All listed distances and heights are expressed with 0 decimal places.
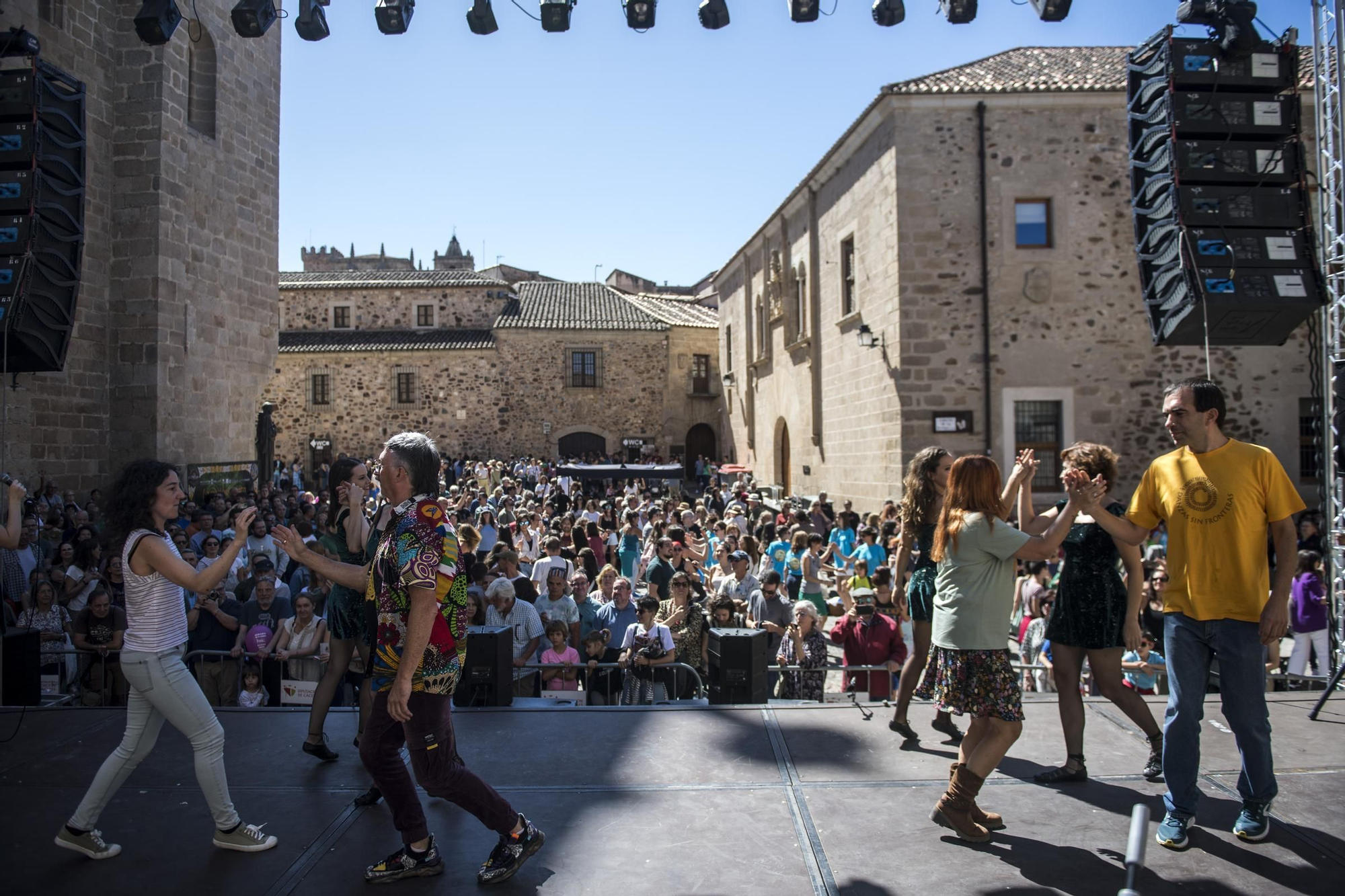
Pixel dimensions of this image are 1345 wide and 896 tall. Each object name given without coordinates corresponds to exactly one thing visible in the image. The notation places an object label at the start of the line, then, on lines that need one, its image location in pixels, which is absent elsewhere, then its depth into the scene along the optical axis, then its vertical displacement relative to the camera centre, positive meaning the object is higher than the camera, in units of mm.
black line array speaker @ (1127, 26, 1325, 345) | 5941 +1717
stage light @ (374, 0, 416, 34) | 7898 +3819
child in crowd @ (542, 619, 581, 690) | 6996 -1442
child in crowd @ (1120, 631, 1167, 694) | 6496 -1421
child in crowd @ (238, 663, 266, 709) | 6914 -1648
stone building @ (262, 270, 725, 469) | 36000 +3666
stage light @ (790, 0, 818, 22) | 7832 +3801
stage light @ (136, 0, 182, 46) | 7402 +3546
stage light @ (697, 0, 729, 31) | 8016 +3878
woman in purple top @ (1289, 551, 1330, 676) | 7691 -1242
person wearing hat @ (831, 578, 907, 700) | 6863 -1286
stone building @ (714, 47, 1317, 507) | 14750 +2634
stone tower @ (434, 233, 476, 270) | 56094 +12527
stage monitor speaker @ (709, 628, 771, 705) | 5871 -1266
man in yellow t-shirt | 3635 -497
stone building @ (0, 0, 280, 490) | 12352 +3117
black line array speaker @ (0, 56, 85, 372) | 7617 +2175
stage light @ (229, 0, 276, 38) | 7891 +3810
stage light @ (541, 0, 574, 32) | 7930 +3827
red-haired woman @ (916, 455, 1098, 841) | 3693 -639
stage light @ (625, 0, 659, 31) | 7820 +3782
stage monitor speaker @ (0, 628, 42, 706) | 5902 -1263
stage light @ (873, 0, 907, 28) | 7688 +3713
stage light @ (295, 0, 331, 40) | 7906 +3792
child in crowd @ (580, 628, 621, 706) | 6761 -1546
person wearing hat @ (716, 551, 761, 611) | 8828 -1118
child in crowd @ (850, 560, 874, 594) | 9516 -1150
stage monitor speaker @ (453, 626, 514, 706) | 5707 -1225
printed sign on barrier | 6859 -1627
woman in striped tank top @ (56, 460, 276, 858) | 3646 -803
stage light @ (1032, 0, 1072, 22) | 7344 +3565
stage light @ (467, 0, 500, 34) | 8031 +3861
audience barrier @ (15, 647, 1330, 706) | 6414 -1553
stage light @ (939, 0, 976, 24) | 7496 +3630
